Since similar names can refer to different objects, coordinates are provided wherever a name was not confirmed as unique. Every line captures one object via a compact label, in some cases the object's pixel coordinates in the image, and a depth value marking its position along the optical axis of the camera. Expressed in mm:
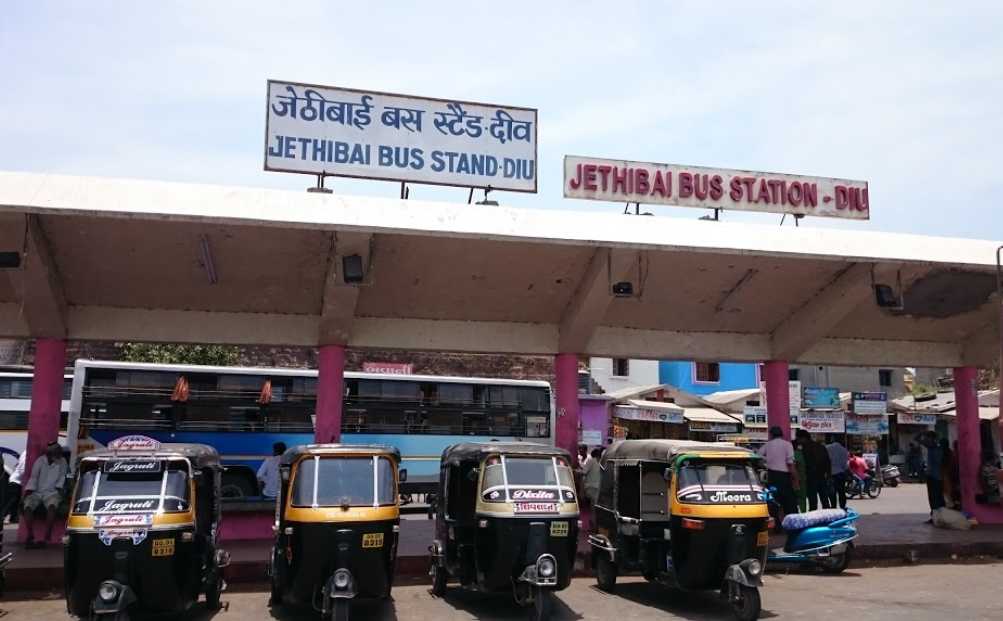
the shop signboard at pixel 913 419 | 33375
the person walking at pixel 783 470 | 13336
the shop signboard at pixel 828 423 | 31797
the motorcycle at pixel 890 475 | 29078
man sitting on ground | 11617
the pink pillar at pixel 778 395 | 14422
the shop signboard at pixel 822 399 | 31984
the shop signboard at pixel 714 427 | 30859
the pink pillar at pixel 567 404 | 13500
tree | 28531
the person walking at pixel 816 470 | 14664
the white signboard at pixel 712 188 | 14078
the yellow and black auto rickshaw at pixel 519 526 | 8312
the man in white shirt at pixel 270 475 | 13656
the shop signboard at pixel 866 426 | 32219
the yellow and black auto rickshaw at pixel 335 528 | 7957
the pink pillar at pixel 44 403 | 12117
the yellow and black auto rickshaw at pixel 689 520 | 8727
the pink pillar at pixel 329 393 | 12594
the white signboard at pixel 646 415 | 29406
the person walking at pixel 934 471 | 15195
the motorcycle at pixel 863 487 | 24969
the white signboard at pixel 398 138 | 12953
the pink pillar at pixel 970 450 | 15438
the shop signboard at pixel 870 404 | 32031
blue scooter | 11312
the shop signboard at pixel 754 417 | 30812
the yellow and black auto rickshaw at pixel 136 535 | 7496
